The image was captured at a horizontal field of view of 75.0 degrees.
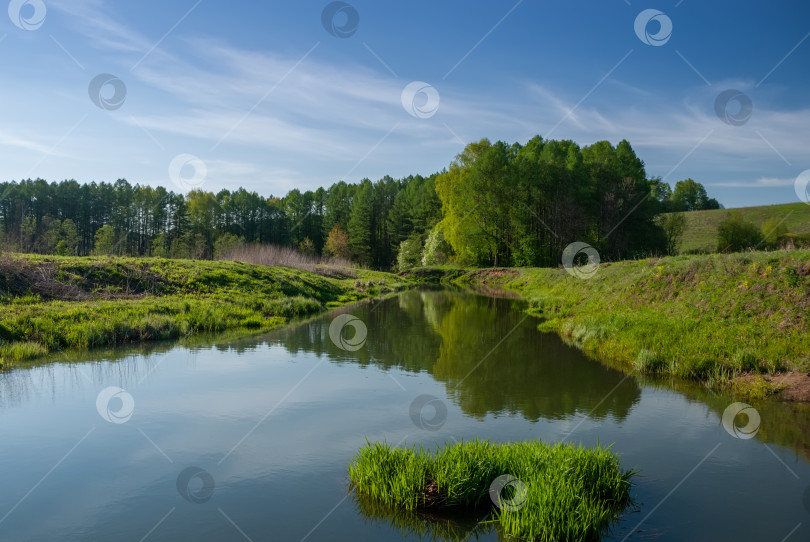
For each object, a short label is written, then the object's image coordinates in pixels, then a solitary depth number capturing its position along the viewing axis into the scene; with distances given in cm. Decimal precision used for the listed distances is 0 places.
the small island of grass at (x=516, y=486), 565
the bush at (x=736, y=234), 5184
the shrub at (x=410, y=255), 7369
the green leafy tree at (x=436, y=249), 6681
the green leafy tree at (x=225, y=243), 5621
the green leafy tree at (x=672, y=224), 5894
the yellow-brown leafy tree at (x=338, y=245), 7956
